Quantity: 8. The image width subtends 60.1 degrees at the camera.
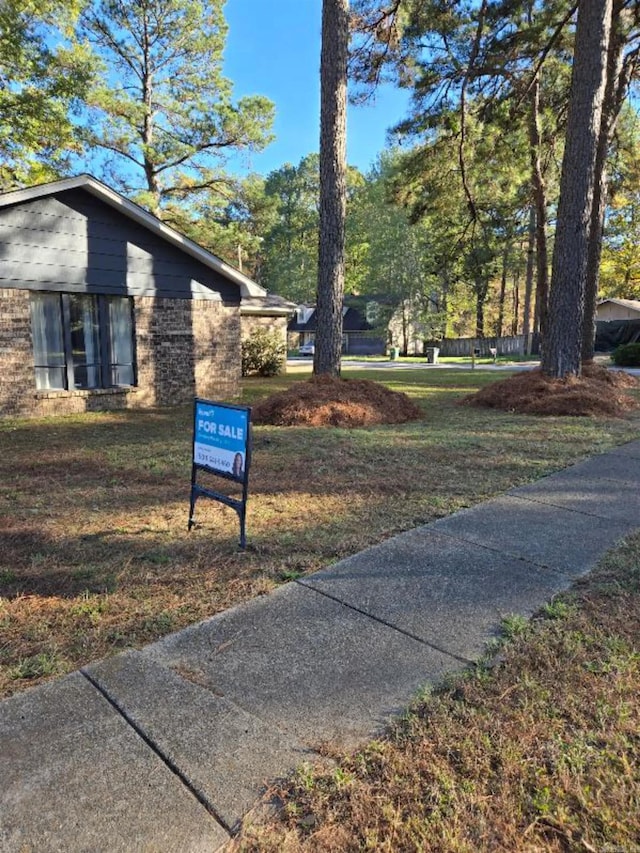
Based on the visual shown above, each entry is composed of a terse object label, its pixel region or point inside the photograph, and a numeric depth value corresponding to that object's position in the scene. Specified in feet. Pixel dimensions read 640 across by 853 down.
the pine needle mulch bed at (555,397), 32.49
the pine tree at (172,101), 61.57
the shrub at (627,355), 80.33
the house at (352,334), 149.69
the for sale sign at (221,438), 12.19
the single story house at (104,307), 31.27
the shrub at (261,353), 60.39
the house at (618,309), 119.64
